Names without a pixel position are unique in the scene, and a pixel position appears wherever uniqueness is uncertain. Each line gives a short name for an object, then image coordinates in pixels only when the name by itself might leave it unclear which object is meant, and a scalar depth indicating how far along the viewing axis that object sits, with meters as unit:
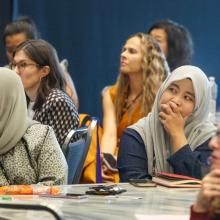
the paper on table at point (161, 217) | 3.33
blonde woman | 7.95
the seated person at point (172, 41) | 9.85
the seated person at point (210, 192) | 2.94
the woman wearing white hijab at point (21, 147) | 4.72
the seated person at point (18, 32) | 10.07
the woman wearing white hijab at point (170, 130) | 5.16
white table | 3.37
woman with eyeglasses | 6.91
